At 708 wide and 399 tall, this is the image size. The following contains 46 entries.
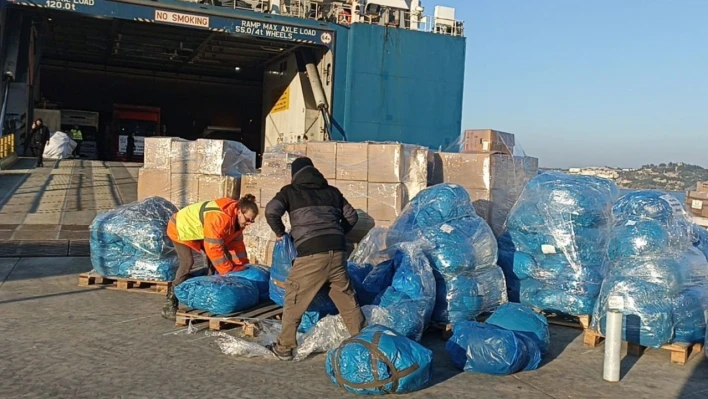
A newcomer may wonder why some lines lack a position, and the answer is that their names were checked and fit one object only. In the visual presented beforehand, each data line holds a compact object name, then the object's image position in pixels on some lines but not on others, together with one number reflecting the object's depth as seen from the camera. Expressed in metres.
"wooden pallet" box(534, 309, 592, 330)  6.83
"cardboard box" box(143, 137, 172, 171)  10.12
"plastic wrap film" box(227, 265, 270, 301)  6.75
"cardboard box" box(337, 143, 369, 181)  8.62
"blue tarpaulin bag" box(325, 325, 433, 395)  4.55
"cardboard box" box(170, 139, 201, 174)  9.98
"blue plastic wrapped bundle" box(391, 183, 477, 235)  7.04
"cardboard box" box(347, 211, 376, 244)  8.52
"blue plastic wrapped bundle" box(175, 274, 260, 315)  6.19
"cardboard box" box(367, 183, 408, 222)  8.48
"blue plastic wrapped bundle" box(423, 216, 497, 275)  6.45
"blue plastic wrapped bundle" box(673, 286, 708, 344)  5.88
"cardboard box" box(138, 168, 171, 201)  10.09
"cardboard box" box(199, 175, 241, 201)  9.80
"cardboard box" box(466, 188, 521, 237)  9.02
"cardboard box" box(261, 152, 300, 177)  8.92
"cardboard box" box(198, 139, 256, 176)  9.84
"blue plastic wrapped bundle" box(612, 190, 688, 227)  6.45
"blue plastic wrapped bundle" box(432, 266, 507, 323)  6.38
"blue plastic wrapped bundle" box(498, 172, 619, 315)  6.94
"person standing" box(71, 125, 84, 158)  33.38
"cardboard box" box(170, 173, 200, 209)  9.92
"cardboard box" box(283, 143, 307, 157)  9.26
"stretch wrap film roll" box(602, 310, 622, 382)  5.12
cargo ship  20.91
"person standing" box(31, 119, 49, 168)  18.83
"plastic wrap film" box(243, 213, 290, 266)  8.43
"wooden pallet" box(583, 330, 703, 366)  5.74
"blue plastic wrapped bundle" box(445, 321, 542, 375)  5.16
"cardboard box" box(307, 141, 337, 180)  8.78
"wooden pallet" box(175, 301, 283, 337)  6.02
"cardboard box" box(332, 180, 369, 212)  8.60
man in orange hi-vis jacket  6.37
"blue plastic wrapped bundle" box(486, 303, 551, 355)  5.70
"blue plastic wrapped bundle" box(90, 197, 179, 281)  7.66
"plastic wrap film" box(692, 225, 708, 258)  7.10
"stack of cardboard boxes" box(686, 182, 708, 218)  12.30
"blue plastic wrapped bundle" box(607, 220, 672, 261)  6.18
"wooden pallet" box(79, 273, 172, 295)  7.73
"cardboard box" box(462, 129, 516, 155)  9.60
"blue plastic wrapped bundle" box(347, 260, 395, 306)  6.11
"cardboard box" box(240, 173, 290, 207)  8.79
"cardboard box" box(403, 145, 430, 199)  8.68
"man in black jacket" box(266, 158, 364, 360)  5.20
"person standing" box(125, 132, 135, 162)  32.00
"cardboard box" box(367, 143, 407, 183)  8.52
